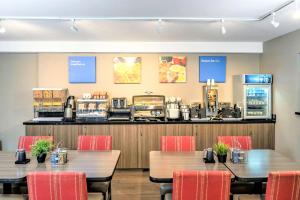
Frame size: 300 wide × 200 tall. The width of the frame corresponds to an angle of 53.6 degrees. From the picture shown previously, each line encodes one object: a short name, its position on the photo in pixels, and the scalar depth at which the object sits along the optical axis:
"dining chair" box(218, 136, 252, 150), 3.82
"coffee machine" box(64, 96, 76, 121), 5.51
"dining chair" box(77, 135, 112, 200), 3.85
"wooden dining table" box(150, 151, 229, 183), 2.60
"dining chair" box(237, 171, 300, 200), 2.24
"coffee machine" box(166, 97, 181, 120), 5.54
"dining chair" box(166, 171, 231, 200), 2.18
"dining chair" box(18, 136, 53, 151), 3.80
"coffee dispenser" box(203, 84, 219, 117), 5.72
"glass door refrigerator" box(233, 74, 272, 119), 5.50
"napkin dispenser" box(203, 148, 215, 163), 3.06
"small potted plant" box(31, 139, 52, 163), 3.03
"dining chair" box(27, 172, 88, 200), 2.21
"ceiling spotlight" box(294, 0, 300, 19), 3.20
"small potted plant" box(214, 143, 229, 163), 3.07
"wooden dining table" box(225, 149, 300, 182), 2.58
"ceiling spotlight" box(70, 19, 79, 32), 3.97
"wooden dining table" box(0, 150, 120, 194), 2.57
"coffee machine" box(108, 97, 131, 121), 5.54
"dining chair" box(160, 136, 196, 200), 3.80
